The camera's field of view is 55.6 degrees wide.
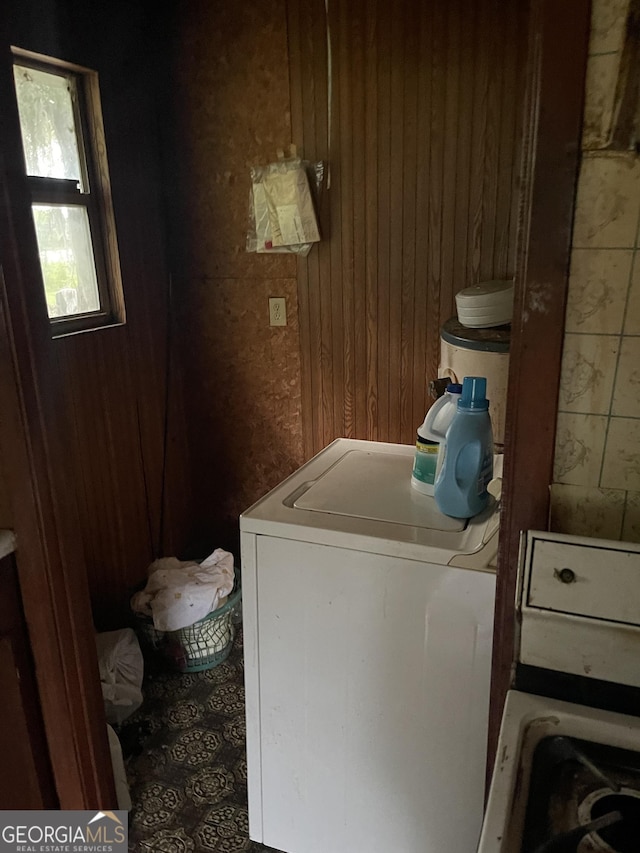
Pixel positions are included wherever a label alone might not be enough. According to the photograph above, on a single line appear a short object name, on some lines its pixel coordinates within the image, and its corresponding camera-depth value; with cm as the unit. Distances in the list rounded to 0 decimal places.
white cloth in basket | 203
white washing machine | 113
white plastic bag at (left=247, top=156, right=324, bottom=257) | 210
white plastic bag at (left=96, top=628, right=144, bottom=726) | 186
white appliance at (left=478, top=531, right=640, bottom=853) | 68
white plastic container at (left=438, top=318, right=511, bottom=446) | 154
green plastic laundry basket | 211
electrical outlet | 230
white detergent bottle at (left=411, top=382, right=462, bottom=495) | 134
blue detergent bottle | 119
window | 187
